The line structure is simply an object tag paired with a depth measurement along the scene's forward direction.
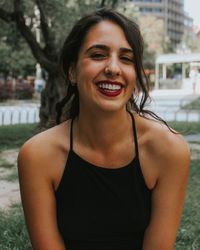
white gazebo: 39.97
